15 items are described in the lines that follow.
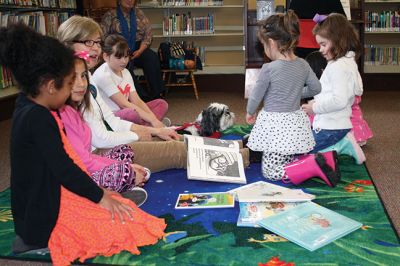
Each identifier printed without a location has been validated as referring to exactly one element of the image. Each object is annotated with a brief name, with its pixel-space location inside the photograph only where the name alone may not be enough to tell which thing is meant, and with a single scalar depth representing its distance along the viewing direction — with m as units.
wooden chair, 4.56
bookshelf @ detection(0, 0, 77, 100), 3.60
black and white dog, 2.69
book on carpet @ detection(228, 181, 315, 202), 1.68
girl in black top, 1.17
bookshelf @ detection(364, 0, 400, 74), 4.84
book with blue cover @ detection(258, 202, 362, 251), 1.40
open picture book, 1.88
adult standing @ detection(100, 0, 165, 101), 4.20
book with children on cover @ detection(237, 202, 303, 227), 1.55
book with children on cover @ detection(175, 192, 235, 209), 1.70
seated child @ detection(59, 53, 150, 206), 1.56
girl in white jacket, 2.19
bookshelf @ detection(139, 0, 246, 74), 5.11
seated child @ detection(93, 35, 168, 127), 2.46
